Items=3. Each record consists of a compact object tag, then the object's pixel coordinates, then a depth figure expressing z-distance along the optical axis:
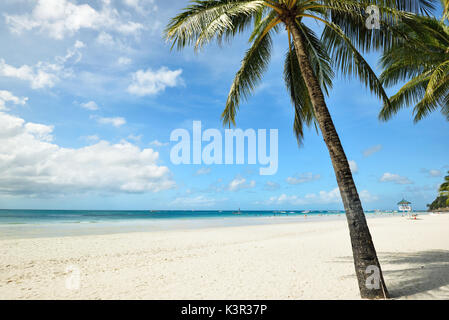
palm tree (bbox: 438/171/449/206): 38.10
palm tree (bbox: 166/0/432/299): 4.11
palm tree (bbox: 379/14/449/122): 5.64
